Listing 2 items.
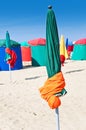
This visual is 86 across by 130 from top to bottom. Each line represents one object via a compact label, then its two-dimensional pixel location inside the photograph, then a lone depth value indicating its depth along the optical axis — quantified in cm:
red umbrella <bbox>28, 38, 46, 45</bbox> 1723
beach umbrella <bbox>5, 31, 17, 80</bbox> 1052
